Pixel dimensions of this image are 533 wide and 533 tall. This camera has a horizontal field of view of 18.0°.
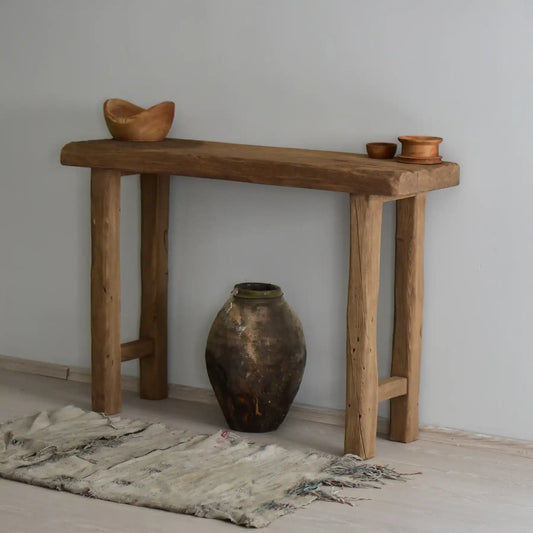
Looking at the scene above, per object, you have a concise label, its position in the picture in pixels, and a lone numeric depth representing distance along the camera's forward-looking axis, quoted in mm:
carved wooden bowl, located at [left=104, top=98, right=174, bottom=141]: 6221
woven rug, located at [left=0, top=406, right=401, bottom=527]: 4990
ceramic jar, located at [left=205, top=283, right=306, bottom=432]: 5927
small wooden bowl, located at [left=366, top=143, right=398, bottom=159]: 5755
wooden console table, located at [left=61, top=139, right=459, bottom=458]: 5398
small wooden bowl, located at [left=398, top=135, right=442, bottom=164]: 5562
